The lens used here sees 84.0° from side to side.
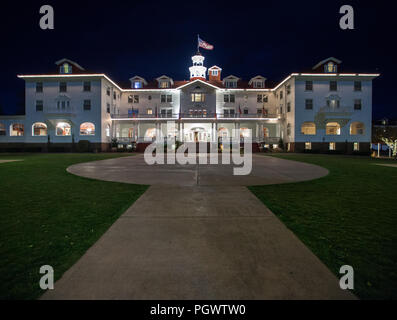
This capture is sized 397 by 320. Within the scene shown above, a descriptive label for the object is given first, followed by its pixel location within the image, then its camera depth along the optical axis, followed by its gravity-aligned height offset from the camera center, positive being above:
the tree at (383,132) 41.56 +3.62
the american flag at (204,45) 41.84 +19.94
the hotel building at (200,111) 36.00 +6.70
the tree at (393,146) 29.42 +0.65
